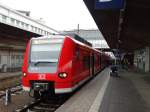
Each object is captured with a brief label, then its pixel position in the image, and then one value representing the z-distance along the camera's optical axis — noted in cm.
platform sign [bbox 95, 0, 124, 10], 547
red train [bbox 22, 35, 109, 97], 514
